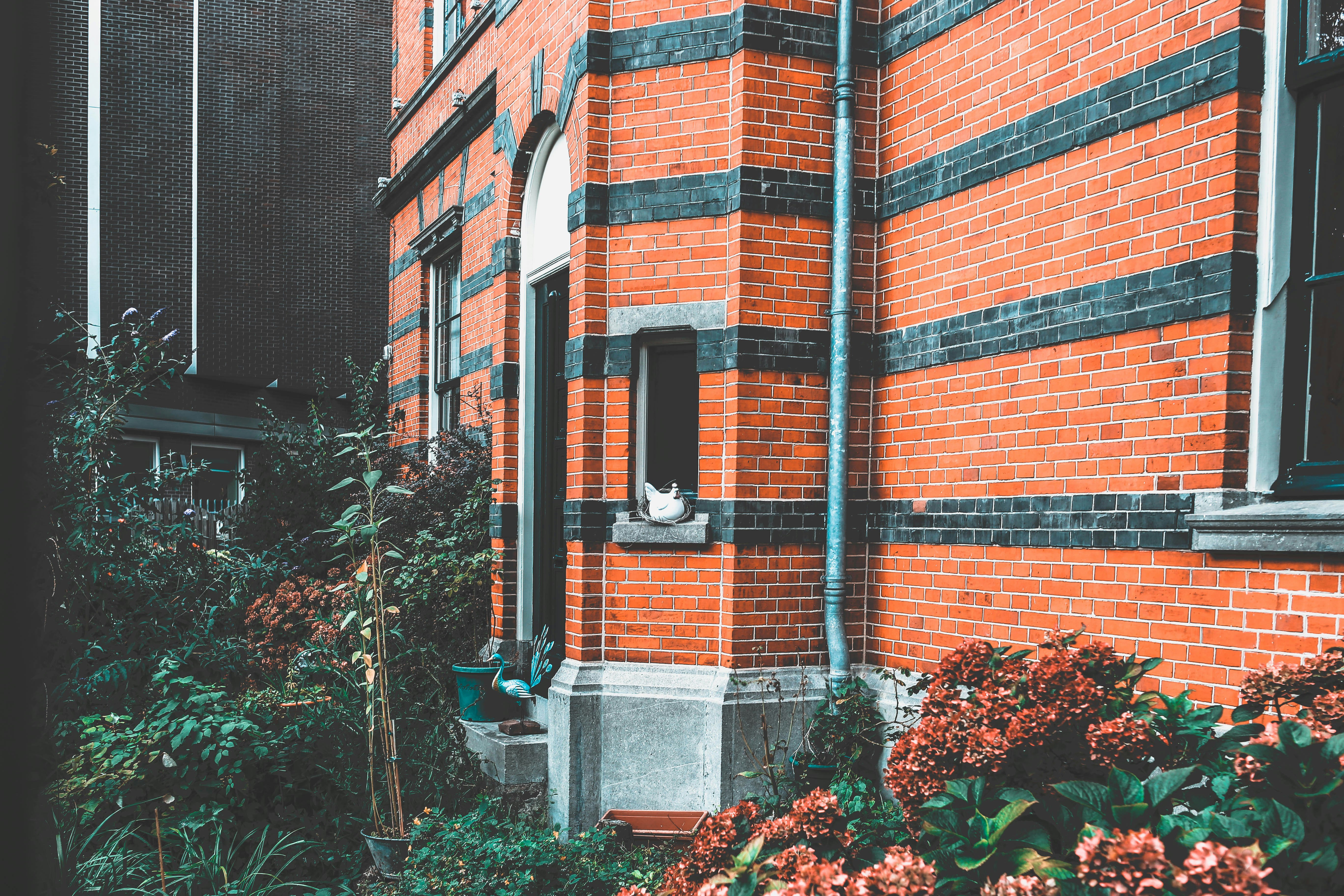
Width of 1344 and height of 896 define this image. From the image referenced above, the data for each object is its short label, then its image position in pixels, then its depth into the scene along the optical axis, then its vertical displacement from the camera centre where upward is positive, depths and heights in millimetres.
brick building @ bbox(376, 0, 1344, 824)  3664 +407
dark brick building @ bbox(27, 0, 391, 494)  20453 +5163
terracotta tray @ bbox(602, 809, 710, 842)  5137 -2384
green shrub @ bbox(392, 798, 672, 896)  4406 -2316
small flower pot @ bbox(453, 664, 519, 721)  6844 -2193
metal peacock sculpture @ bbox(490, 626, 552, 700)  6730 -2029
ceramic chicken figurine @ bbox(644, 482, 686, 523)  5660 -566
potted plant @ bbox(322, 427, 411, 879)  5070 -1607
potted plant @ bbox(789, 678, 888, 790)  5164 -1879
